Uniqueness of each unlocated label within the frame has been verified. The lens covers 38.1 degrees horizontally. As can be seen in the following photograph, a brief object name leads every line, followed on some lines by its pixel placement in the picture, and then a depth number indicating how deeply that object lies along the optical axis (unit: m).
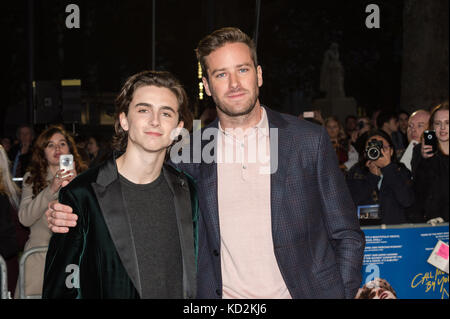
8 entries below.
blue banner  5.48
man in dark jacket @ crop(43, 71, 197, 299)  2.95
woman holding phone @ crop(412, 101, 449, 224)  5.97
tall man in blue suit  3.29
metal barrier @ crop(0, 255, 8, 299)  4.71
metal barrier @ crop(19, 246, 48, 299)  5.09
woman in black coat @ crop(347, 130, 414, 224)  6.00
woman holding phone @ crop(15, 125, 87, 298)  5.55
